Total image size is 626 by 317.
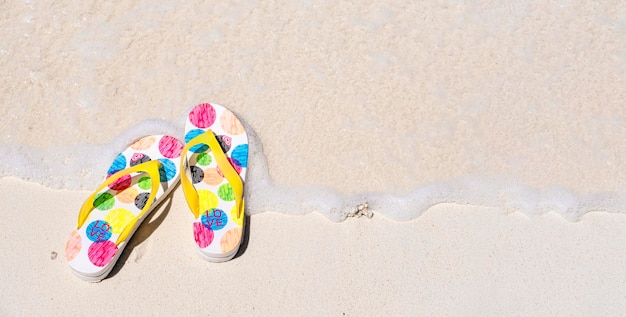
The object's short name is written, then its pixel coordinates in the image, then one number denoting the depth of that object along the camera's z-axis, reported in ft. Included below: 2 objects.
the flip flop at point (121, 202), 7.43
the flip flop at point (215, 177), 7.64
